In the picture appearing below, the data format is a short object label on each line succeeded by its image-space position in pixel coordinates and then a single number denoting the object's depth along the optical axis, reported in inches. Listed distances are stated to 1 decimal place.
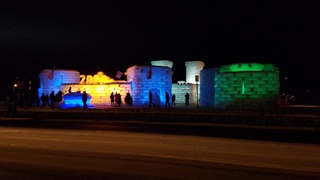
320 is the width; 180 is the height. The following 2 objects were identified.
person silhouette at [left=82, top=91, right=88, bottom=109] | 898.3
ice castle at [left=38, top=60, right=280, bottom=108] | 871.8
